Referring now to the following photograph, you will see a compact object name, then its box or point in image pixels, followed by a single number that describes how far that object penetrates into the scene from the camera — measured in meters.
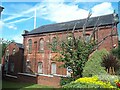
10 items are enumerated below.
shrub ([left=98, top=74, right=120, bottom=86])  6.11
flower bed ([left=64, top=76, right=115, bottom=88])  4.89
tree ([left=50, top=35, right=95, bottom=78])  9.08
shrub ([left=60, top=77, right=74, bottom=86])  9.45
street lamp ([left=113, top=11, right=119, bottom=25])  11.82
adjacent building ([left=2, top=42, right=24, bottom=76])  15.91
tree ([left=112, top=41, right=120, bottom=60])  9.21
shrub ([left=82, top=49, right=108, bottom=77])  7.53
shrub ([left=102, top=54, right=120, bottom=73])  7.89
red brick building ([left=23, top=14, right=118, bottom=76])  11.99
